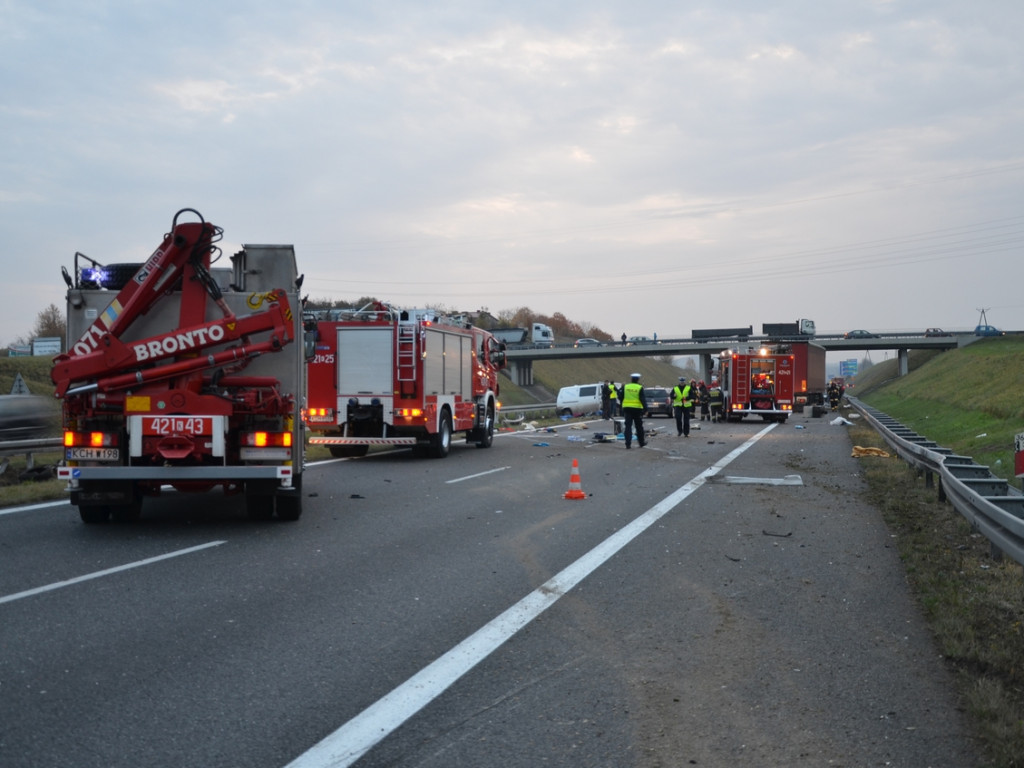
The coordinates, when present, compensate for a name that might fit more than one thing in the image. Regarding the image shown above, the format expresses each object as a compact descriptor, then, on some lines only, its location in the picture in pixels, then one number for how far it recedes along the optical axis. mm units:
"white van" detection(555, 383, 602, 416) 46844
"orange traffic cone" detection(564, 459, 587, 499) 13266
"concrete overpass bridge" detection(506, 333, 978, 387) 83062
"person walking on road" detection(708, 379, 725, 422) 40344
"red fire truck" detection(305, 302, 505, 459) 19609
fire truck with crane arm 9992
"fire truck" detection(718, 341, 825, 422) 40344
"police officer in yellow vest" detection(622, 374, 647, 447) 22797
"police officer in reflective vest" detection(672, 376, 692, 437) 28078
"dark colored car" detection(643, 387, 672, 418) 45062
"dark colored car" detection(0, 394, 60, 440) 20297
